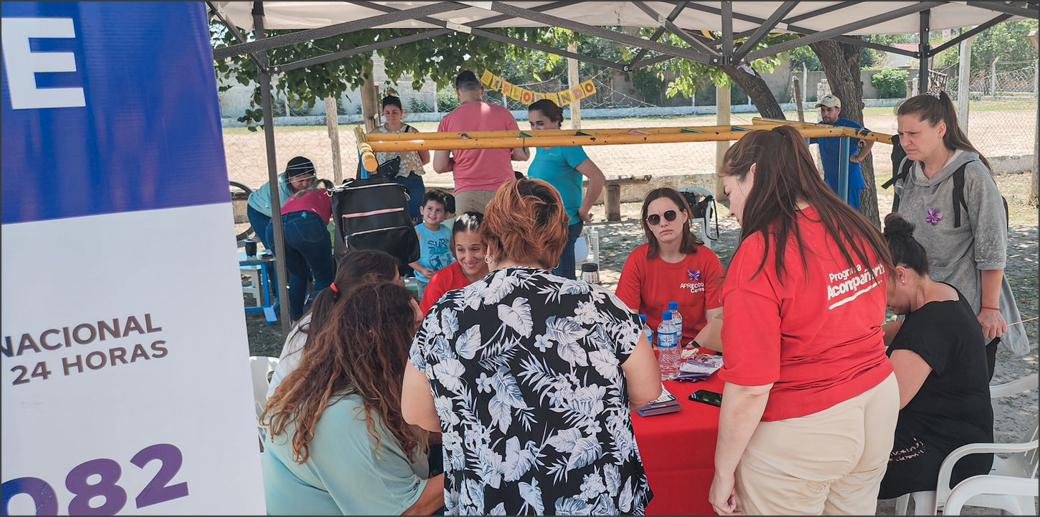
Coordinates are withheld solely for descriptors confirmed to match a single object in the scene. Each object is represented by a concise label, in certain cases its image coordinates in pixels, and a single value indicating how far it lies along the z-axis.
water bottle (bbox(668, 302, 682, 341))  3.24
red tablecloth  2.46
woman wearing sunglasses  3.62
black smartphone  2.65
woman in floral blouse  1.86
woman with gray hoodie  3.18
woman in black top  2.50
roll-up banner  1.35
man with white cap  4.61
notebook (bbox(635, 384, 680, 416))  2.57
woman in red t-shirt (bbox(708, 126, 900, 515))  1.95
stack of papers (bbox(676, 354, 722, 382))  2.92
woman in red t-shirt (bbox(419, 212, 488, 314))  3.65
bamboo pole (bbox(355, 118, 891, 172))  3.19
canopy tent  4.04
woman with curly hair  2.14
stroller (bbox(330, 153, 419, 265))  4.74
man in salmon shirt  5.28
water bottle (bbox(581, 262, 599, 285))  3.64
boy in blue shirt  5.14
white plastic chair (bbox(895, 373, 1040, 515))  2.58
